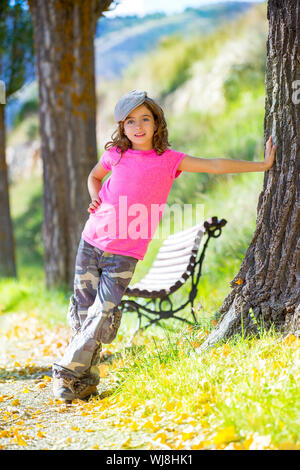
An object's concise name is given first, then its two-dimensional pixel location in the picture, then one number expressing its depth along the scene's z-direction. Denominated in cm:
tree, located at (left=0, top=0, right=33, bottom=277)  950
